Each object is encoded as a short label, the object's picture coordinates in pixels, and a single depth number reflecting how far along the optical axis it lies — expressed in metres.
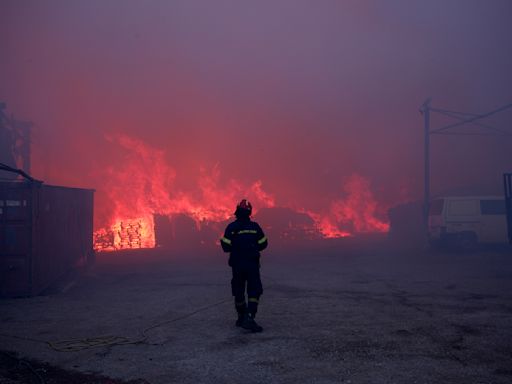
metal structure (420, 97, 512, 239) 18.92
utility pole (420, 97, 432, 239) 18.92
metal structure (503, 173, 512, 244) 12.64
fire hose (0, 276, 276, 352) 5.49
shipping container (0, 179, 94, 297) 8.93
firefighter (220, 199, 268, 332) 6.24
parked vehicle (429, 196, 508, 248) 16.20
